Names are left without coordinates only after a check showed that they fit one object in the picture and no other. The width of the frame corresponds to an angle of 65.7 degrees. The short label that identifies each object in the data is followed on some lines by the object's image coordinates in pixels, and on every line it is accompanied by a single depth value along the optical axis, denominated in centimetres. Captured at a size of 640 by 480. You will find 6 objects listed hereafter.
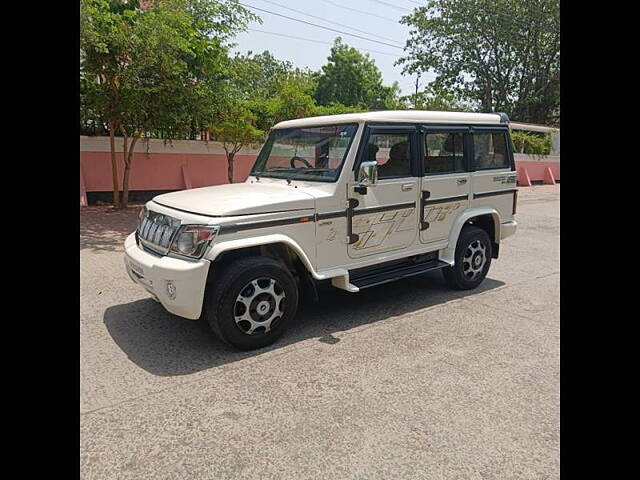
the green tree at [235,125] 1226
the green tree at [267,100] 1309
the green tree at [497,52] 3125
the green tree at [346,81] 3936
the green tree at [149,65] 938
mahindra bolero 402
